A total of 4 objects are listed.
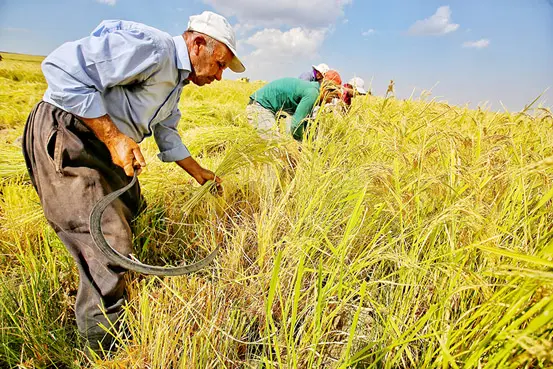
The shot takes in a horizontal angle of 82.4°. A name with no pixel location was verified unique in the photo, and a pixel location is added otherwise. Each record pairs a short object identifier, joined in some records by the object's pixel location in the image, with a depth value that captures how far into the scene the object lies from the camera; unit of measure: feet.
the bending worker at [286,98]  10.78
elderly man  4.13
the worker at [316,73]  14.26
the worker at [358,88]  13.93
